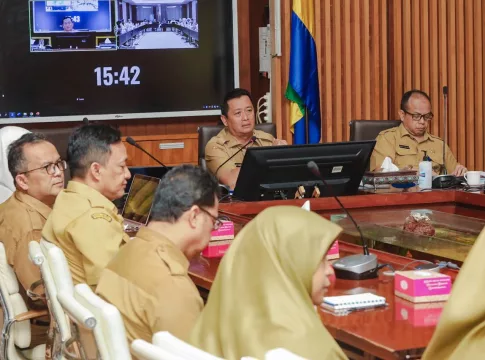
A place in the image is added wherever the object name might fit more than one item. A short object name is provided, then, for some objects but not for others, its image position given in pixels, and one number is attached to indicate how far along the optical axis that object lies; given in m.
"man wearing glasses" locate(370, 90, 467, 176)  8.74
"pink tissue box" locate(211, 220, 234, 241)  5.25
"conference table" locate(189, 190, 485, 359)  3.44
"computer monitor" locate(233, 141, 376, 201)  6.41
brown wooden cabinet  10.24
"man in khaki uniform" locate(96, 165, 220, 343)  3.34
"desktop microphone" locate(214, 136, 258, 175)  7.71
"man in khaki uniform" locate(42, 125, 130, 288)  4.59
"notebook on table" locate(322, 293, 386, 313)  3.89
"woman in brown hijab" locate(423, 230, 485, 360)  2.30
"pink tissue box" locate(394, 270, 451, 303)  3.98
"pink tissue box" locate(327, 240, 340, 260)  4.88
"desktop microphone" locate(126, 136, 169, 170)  6.11
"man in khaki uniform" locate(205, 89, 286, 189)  8.20
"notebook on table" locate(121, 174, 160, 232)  5.84
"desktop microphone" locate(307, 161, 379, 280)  4.46
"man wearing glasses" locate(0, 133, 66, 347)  5.05
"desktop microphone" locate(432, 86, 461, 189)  7.37
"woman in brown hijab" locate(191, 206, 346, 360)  2.82
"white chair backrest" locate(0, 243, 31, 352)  4.82
